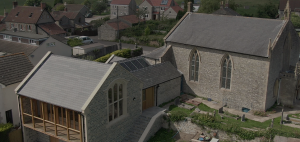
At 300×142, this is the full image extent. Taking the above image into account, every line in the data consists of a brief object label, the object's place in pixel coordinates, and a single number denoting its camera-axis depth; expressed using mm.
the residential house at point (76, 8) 90750
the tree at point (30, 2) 97875
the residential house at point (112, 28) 63688
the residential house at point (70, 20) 69562
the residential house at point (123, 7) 86750
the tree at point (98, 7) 104831
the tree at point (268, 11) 85025
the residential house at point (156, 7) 85731
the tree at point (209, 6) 69938
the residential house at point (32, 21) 58538
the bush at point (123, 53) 43531
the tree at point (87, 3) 113988
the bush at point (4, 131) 22328
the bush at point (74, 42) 51981
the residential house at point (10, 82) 24234
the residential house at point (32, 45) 39531
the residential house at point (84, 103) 20375
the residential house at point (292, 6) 79594
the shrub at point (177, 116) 24567
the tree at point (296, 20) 65019
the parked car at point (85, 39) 57275
